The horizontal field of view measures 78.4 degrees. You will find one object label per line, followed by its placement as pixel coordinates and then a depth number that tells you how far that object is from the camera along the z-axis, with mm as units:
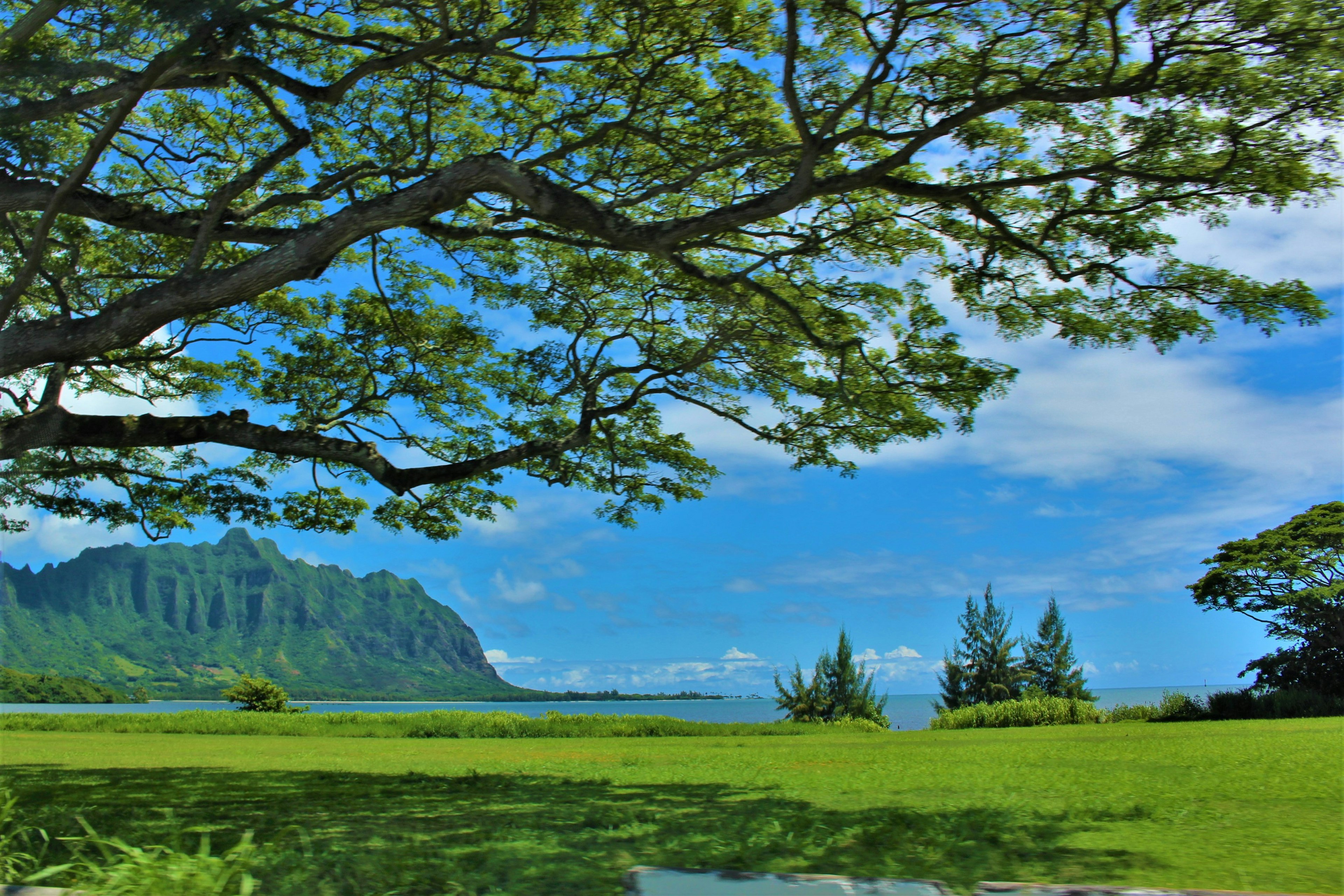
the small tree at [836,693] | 30891
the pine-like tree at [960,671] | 35688
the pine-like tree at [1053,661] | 36781
